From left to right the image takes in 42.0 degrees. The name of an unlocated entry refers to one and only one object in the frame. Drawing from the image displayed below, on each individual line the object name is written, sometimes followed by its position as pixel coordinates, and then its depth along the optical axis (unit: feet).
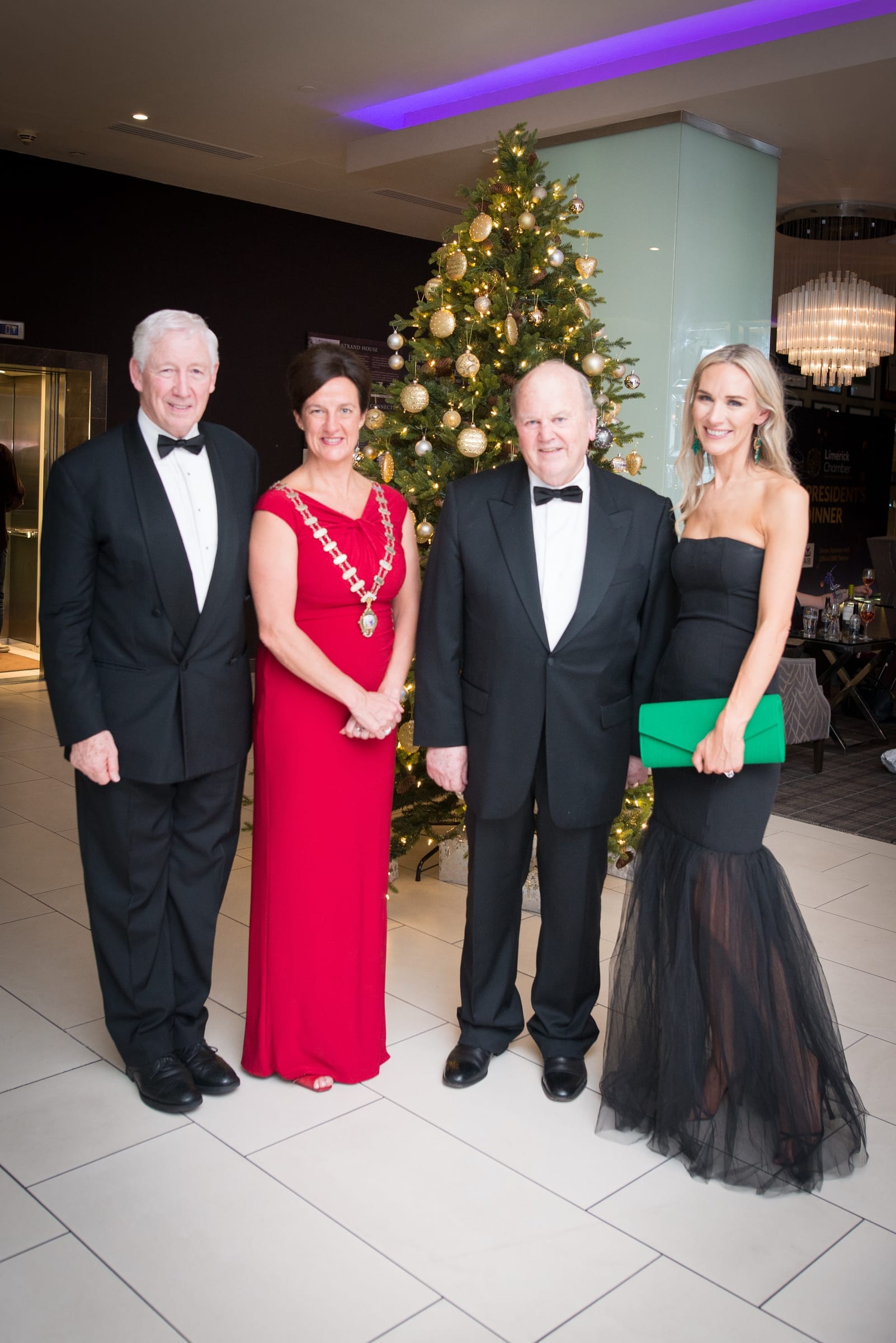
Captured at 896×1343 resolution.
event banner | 47.78
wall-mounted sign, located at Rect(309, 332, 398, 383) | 34.01
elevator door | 29.58
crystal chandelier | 30.22
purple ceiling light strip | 18.43
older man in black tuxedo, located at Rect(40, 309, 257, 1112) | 8.79
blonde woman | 8.53
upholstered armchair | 22.75
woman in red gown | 9.25
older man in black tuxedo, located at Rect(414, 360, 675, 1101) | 9.23
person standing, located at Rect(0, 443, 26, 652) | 29.48
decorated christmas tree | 13.44
